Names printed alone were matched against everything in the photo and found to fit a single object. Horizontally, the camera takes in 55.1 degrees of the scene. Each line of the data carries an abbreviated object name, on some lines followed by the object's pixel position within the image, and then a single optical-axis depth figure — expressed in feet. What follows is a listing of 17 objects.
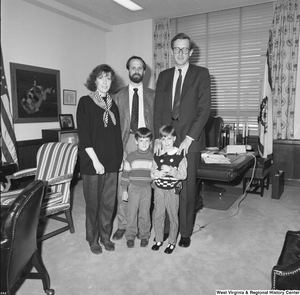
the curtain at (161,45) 17.83
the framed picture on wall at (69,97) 16.40
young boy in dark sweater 7.70
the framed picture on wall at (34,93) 13.64
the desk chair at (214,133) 13.99
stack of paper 9.45
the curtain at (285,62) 14.82
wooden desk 8.77
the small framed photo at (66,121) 15.61
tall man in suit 8.07
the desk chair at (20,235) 4.72
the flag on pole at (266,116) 14.70
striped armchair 8.93
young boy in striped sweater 8.13
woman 7.49
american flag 12.44
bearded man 8.59
